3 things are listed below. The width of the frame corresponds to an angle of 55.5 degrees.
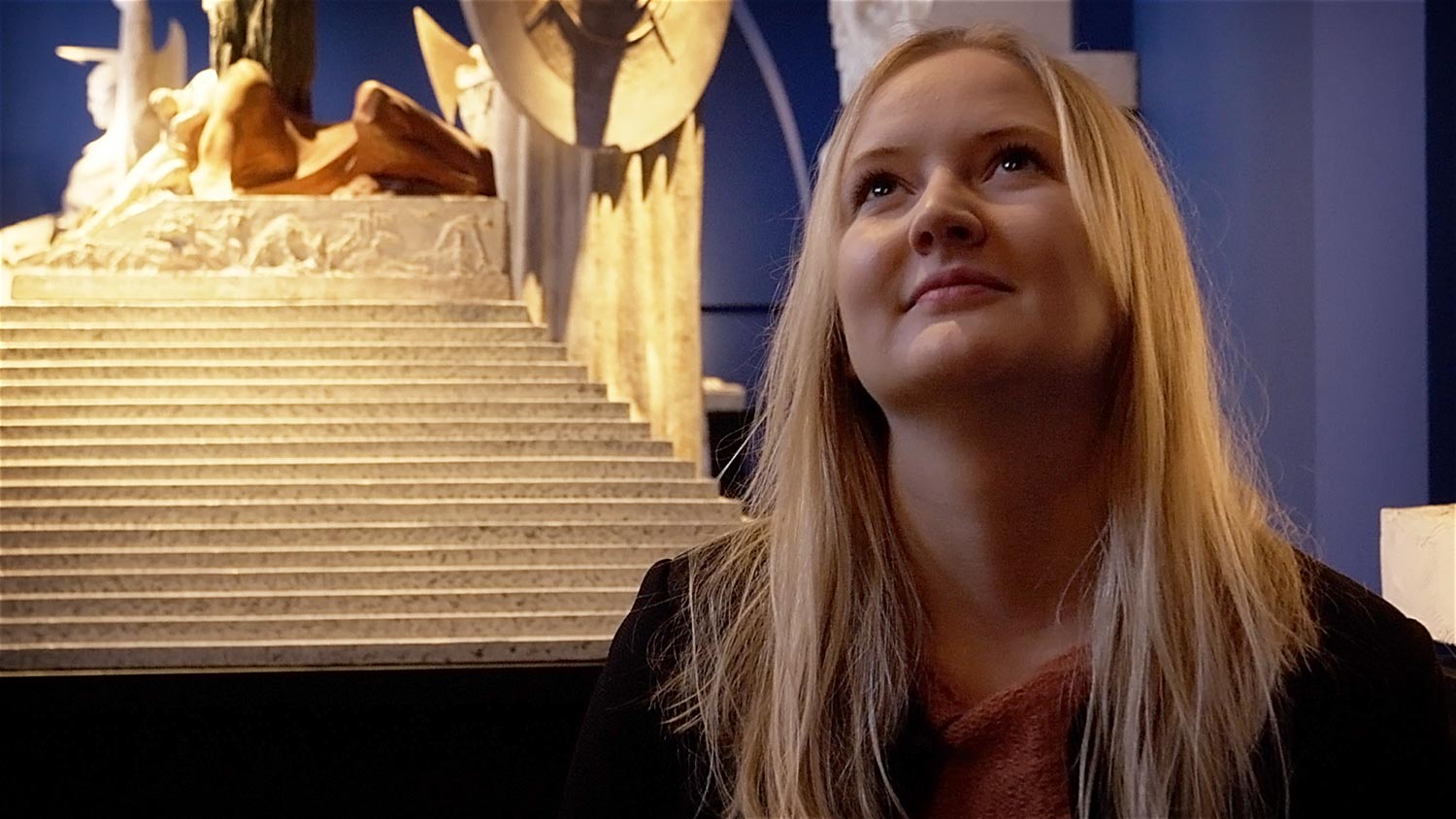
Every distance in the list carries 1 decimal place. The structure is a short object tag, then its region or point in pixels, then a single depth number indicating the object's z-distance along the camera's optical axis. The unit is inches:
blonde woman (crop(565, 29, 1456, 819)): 48.7
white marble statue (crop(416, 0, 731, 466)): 180.4
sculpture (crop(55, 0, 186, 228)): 206.8
